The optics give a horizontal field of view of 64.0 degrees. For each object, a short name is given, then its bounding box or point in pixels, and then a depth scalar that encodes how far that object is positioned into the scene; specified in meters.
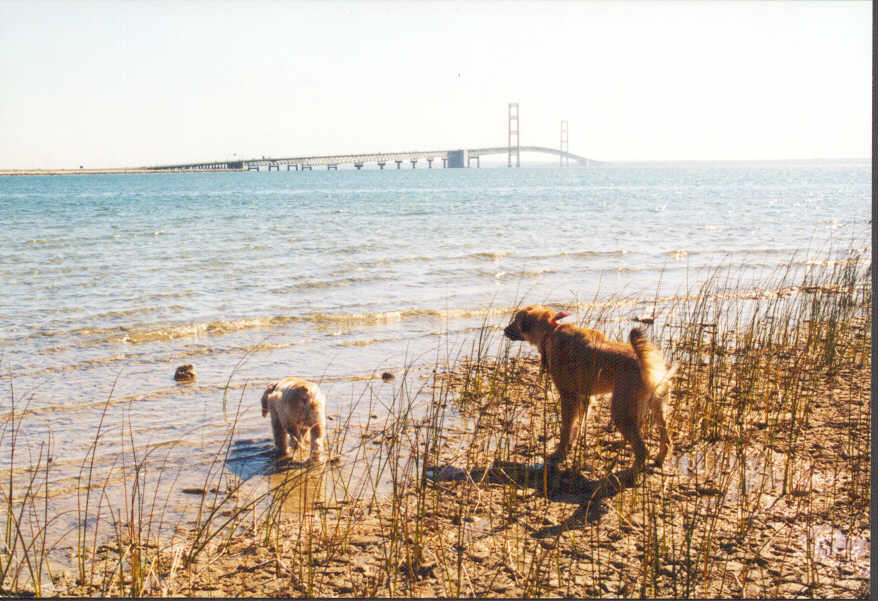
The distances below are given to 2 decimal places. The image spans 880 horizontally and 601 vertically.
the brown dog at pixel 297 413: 4.94
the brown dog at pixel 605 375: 4.24
